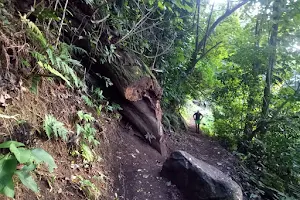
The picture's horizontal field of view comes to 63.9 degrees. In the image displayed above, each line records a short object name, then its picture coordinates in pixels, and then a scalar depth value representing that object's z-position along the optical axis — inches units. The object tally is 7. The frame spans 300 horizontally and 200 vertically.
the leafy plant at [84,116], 139.5
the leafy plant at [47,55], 115.8
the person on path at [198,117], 346.9
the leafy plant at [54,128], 111.2
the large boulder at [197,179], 154.0
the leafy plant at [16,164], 70.8
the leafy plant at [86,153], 132.8
